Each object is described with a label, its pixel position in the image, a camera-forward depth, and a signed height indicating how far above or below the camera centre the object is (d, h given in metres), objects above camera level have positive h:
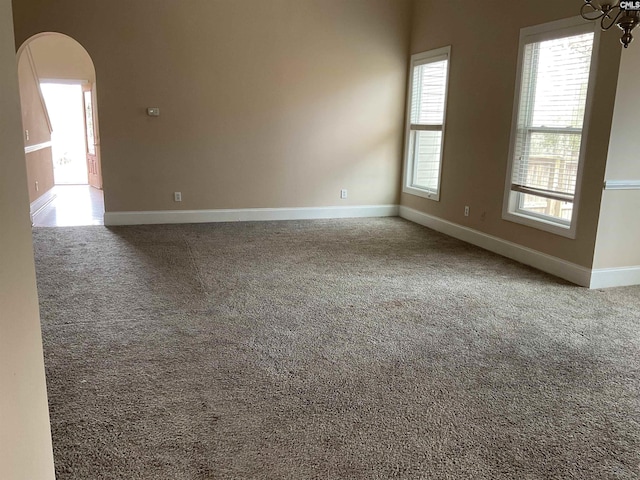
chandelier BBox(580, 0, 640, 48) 2.69 +0.60
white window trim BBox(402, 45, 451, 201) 6.28 +0.04
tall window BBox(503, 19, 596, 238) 4.44 +0.03
